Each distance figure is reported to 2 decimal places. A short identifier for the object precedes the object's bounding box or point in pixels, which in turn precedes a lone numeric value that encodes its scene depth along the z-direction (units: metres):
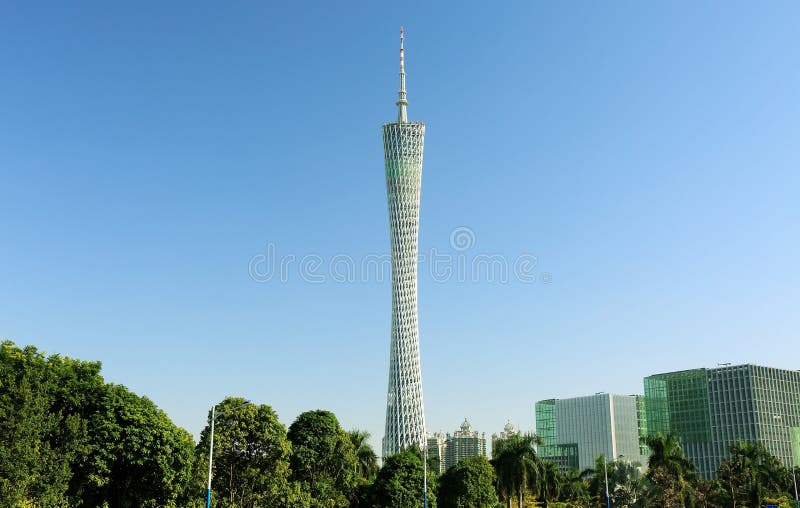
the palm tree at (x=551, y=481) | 88.50
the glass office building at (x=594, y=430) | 180.12
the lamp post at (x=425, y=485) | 66.82
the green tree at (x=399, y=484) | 68.94
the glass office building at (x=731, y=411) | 155.50
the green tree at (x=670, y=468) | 73.67
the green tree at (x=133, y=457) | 51.12
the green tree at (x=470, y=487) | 73.50
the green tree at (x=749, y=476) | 82.94
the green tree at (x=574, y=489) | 91.75
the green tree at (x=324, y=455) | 71.31
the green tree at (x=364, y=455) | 85.69
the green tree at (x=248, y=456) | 58.31
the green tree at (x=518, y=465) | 75.38
